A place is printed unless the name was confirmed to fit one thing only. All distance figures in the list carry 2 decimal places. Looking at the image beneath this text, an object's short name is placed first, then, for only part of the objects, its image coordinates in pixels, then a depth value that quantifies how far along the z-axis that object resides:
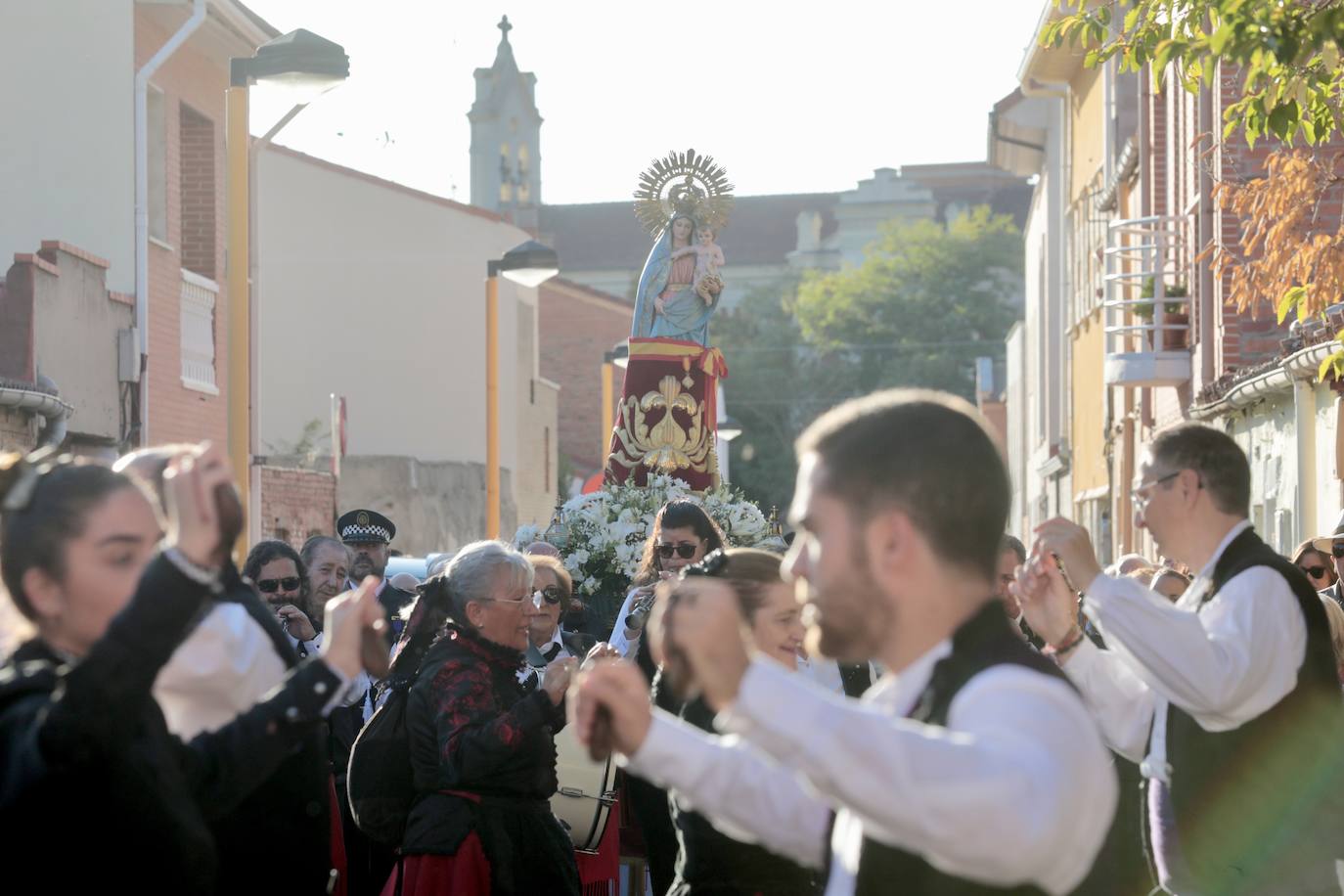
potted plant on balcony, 20.98
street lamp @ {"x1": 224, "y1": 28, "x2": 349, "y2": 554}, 10.20
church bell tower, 110.00
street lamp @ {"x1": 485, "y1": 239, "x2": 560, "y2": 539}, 18.05
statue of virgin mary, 13.74
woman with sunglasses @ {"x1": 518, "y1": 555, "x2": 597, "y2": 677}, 8.83
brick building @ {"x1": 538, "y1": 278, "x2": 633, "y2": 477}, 59.69
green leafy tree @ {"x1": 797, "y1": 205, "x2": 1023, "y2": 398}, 74.00
